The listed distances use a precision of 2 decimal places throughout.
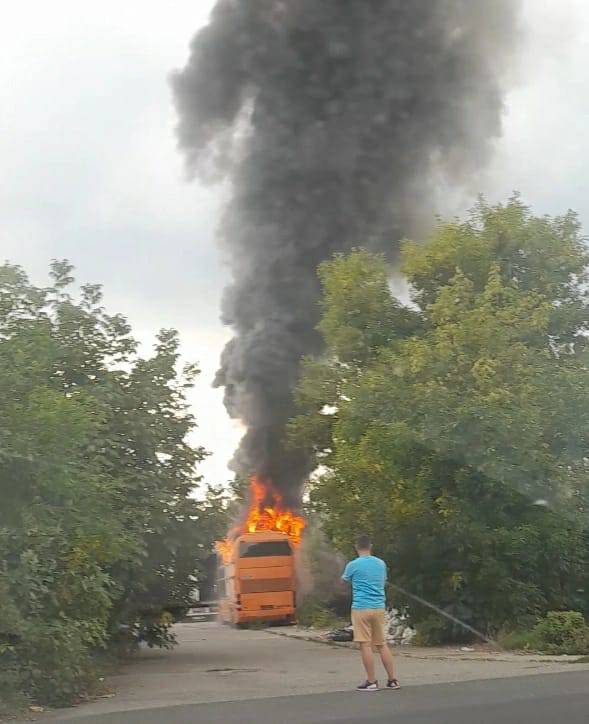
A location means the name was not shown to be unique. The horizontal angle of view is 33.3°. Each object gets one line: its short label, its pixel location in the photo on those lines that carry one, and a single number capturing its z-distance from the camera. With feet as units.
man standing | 32.68
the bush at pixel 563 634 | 45.32
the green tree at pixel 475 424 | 51.90
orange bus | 94.73
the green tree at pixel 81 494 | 32.83
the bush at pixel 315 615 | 87.06
